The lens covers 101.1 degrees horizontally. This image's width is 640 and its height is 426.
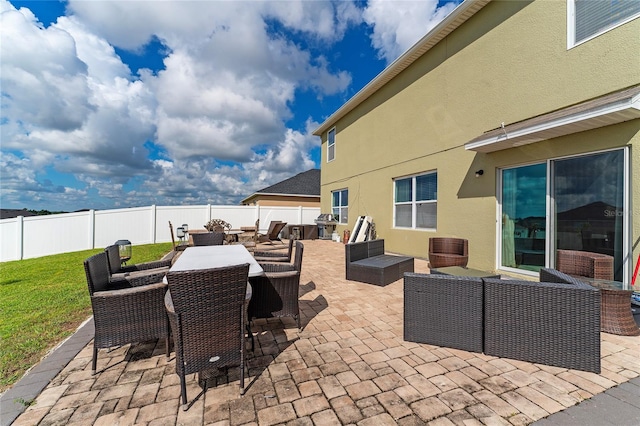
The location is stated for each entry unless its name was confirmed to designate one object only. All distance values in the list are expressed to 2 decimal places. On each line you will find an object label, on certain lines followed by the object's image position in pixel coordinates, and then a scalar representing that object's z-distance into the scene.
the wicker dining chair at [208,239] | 5.62
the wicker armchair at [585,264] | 3.68
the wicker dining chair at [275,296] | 3.00
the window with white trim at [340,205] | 12.87
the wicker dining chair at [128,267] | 3.27
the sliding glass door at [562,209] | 4.18
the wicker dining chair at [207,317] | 1.86
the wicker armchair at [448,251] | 5.77
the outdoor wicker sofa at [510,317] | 2.32
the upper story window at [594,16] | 4.04
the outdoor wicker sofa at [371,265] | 5.18
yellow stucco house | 4.07
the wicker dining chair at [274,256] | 4.42
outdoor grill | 13.70
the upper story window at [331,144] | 13.83
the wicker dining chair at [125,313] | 2.29
